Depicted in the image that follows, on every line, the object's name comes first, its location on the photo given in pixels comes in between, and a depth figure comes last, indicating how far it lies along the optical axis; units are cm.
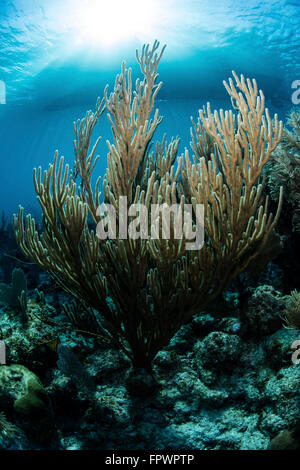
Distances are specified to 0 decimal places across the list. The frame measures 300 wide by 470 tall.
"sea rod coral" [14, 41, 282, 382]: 238
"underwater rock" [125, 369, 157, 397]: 290
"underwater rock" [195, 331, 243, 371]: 312
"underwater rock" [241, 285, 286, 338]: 335
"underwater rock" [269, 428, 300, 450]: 213
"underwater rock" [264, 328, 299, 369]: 277
